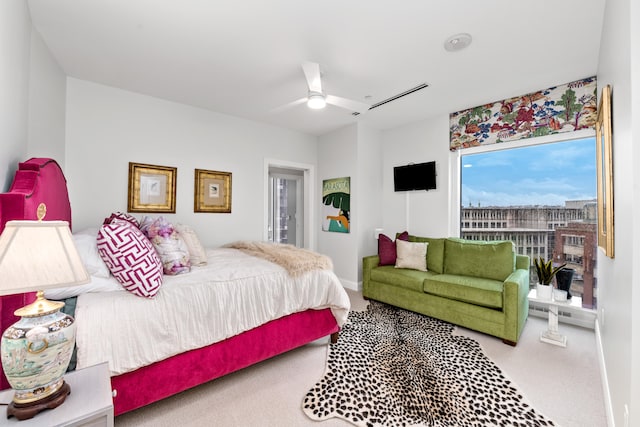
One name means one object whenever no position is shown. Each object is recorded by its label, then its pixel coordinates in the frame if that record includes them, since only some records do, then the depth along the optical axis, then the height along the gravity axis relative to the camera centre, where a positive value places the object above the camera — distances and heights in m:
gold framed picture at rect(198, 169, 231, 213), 3.63 +0.34
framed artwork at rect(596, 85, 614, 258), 1.55 +0.25
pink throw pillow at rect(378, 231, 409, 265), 3.82 -0.43
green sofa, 2.60 -0.72
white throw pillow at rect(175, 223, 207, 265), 2.53 -0.29
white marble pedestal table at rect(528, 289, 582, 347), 2.55 -0.97
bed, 1.44 -0.67
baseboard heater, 2.80 -1.02
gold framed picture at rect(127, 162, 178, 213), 3.17 +0.32
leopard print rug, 1.69 -1.19
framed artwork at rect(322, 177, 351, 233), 4.38 +0.22
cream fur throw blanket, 2.35 -0.37
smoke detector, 2.15 +1.42
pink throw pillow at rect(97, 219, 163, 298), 1.64 -0.27
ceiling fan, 2.30 +1.11
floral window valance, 2.82 +1.19
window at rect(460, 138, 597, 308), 2.93 +0.23
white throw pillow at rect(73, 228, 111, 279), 1.67 -0.26
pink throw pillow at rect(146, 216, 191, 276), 2.04 -0.24
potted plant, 2.65 -0.57
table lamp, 0.89 -0.36
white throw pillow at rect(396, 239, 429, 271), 3.59 -0.49
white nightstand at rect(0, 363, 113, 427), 0.92 -0.68
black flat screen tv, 3.98 +0.63
